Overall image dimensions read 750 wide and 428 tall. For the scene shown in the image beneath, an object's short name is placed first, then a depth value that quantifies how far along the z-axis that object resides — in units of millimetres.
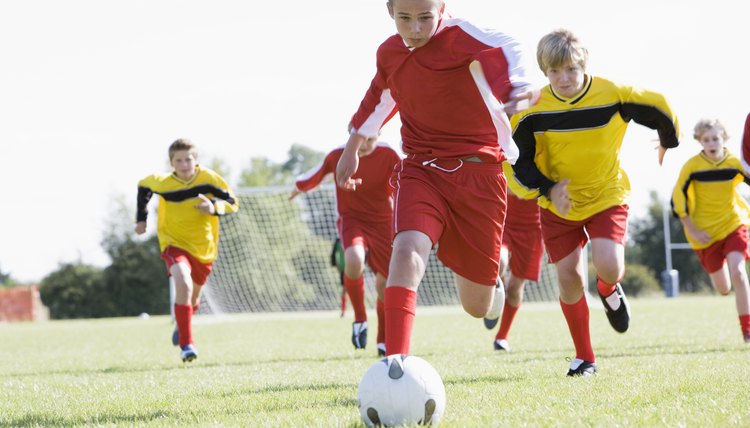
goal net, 24328
